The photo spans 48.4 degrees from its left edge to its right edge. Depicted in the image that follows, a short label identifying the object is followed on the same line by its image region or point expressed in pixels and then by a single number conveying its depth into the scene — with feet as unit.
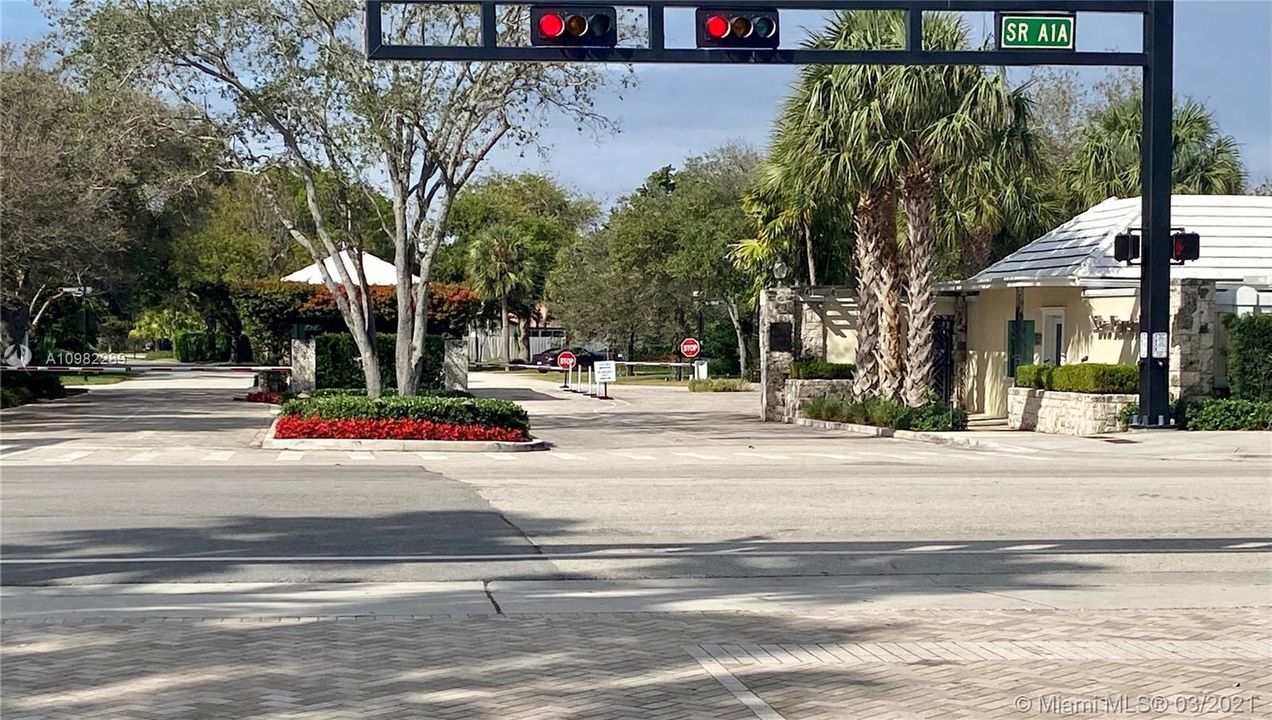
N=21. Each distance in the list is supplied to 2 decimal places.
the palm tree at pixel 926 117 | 92.43
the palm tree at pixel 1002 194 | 94.38
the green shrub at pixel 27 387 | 121.29
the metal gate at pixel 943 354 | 117.39
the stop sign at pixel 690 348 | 164.76
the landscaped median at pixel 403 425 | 79.66
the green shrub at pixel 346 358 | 131.23
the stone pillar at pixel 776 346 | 112.16
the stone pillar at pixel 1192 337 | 89.35
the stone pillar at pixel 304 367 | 132.16
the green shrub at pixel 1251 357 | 88.02
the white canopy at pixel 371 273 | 155.22
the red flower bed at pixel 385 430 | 80.69
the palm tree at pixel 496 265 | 265.13
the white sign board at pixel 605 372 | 150.00
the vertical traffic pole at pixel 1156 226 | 77.15
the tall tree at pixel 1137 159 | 137.18
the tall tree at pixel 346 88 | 87.56
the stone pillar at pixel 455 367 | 134.62
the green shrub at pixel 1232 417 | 85.92
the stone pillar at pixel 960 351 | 117.29
